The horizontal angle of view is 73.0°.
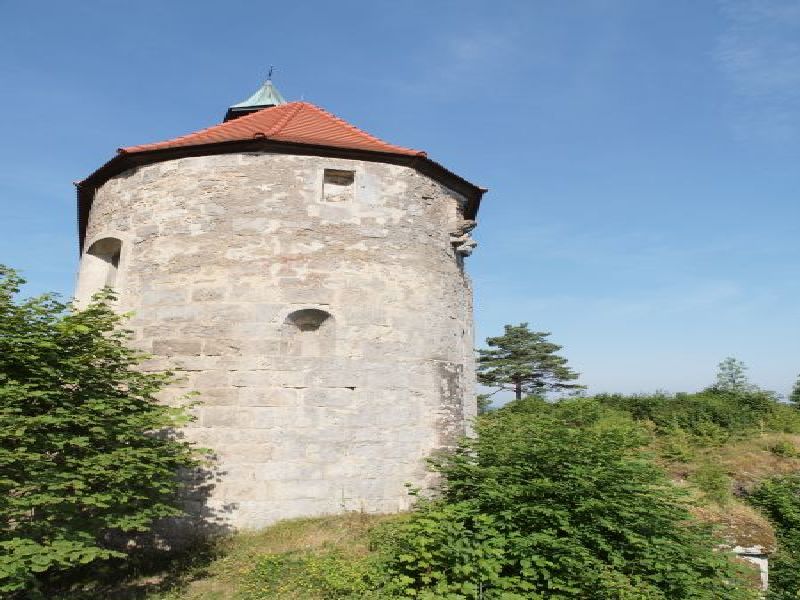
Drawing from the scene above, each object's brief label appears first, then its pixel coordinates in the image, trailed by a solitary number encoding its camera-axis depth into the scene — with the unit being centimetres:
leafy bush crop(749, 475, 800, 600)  961
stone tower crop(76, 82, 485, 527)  803
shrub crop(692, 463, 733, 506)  1112
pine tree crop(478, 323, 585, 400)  3150
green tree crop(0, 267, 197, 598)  540
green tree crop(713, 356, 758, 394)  3531
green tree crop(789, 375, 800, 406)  3497
